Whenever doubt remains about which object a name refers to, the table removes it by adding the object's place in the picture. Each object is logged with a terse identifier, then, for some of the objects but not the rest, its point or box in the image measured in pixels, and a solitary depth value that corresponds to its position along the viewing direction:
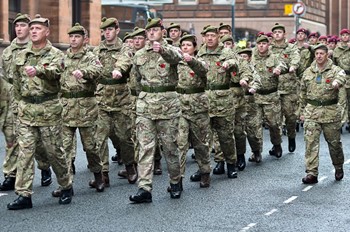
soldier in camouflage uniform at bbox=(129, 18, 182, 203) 10.48
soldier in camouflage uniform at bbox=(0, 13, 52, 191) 11.14
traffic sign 32.66
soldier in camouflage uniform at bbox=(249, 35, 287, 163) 15.23
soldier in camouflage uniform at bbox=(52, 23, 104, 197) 11.30
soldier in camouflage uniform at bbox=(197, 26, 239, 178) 12.41
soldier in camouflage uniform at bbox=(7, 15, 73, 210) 10.05
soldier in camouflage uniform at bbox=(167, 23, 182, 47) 14.34
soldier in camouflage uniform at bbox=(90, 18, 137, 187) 12.20
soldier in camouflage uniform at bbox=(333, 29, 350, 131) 20.11
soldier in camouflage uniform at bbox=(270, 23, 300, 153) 16.17
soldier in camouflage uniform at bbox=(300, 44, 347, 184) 12.11
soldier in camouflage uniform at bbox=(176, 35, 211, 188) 11.64
